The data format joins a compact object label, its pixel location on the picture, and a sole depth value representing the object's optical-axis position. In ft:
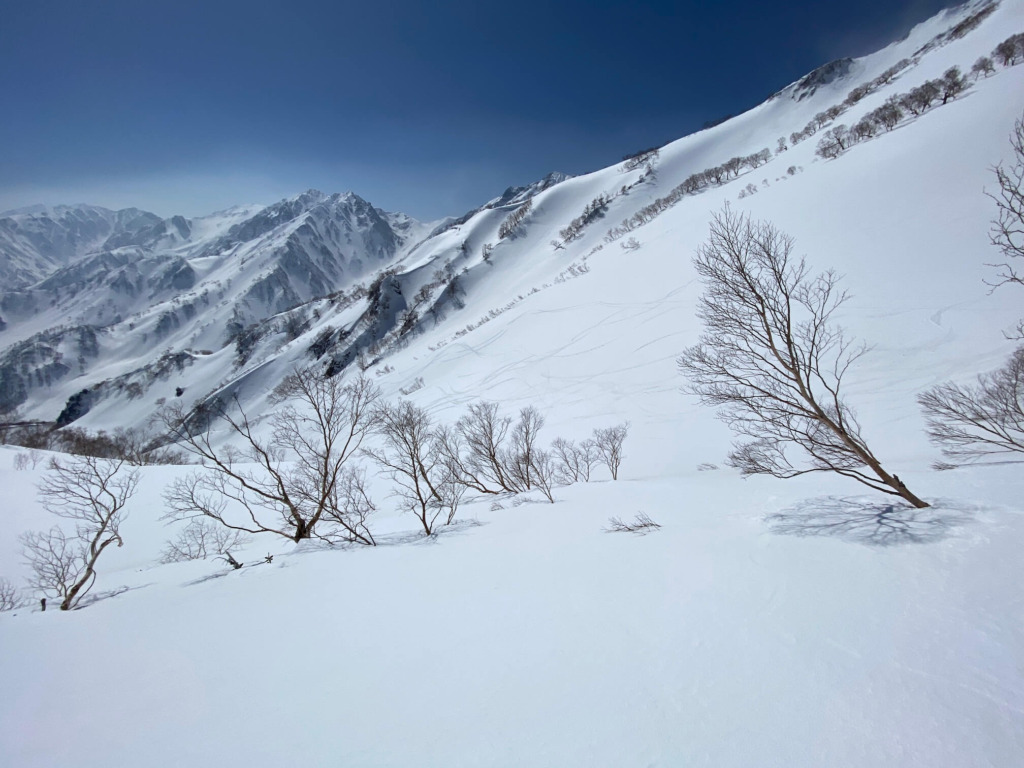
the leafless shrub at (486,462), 57.26
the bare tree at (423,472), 38.99
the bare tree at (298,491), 31.91
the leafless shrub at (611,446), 56.51
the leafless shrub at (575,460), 59.00
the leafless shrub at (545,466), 56.83
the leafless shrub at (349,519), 28.68
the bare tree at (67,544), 26.79
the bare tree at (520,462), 55.83
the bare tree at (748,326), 18.95
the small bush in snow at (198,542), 40.70
